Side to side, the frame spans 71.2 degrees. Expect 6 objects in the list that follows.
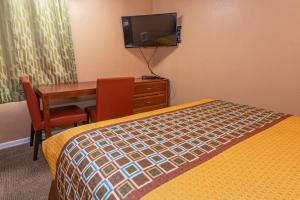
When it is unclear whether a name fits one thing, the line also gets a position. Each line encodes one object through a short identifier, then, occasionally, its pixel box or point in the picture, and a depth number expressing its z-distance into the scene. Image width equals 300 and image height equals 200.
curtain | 2.37
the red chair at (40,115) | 2.12
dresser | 3.09
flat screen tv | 3.05
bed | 0.80
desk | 2.21
